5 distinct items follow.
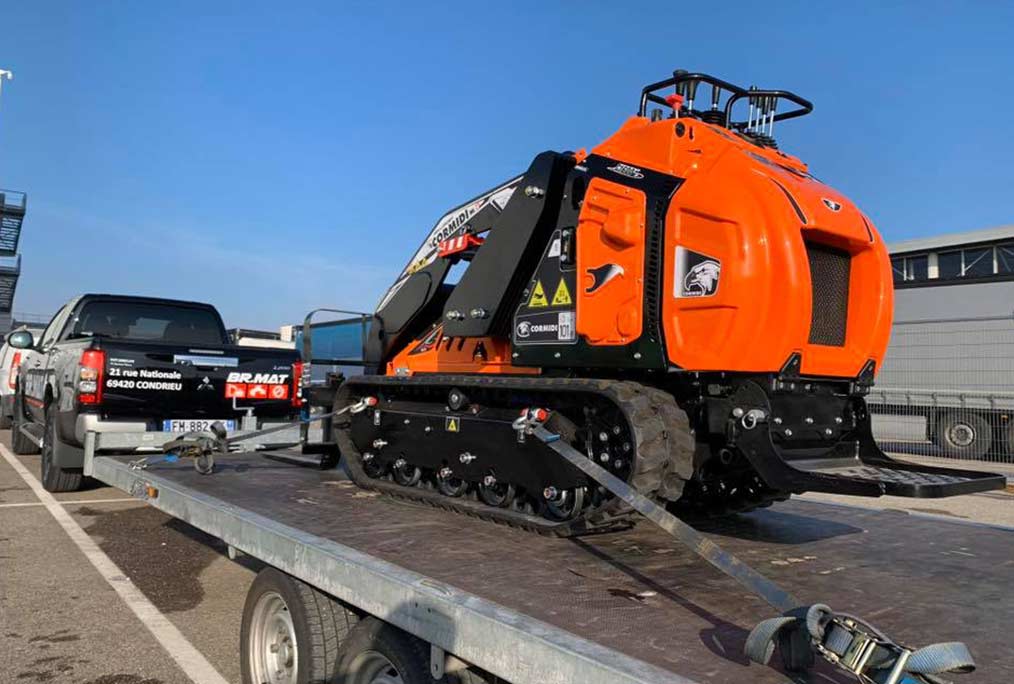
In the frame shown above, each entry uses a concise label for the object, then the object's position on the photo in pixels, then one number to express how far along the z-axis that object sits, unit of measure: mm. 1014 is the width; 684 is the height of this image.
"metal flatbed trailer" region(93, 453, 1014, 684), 2127
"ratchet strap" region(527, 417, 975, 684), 1673
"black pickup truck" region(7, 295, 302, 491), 6758
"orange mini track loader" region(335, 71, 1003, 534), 3650
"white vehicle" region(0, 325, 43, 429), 13945
